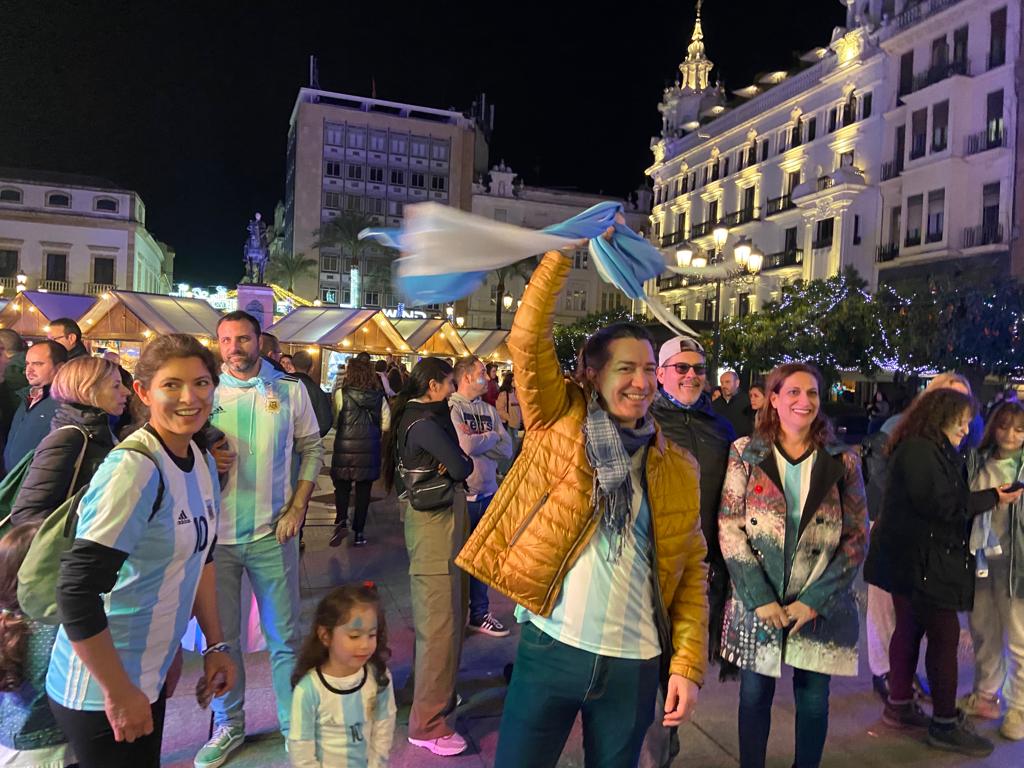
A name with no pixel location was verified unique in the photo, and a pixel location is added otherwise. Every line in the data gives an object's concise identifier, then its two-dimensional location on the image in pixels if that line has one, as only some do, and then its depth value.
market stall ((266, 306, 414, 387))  18.77
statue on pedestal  27.05
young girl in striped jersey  2.58
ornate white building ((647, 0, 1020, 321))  28.53
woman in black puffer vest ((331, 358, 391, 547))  8.13
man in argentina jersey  3.40
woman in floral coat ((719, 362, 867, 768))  3.07
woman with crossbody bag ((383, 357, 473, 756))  3.63
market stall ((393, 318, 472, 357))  22.81
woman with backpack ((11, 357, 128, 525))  2.50
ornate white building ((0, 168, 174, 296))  51.38
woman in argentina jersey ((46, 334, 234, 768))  1.89
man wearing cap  3.38
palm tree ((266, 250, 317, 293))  63.28
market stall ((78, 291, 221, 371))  16.55
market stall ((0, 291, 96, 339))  17.87
